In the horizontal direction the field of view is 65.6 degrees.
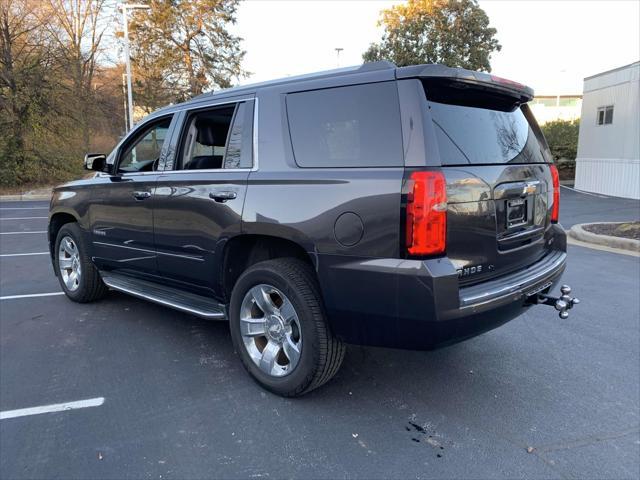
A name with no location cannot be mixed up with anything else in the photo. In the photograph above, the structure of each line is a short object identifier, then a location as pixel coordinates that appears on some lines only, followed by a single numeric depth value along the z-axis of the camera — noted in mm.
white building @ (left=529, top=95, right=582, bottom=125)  41531
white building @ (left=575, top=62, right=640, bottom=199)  16641
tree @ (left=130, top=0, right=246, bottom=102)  30734
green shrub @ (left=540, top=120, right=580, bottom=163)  26047
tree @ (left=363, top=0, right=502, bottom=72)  23297
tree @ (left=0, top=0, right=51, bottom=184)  18844
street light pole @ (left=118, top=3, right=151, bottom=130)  21125
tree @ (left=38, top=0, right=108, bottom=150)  20031
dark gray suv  2576
